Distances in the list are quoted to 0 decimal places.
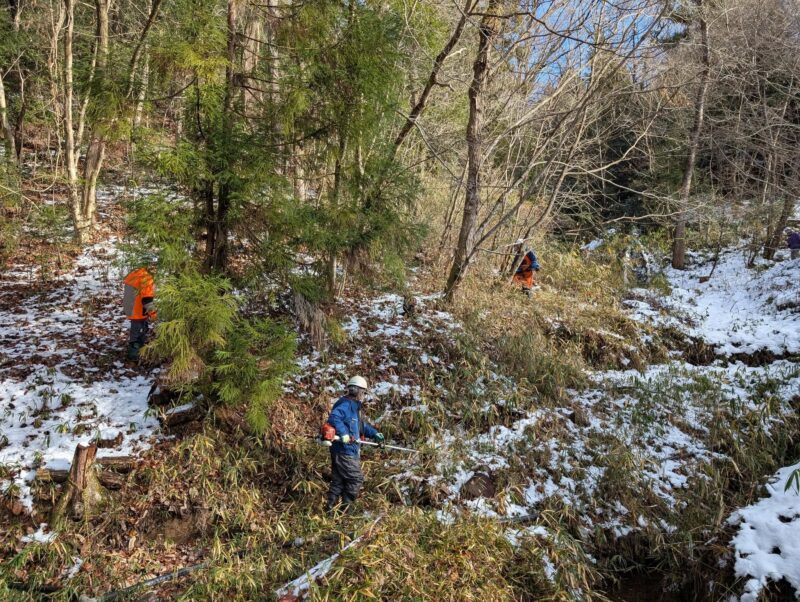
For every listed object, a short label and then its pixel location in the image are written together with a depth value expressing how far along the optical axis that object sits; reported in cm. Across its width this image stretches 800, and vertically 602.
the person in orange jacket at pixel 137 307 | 632
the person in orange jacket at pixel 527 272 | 1095
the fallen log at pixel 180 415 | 578
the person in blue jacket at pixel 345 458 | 532
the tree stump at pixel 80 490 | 475
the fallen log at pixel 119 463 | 516
